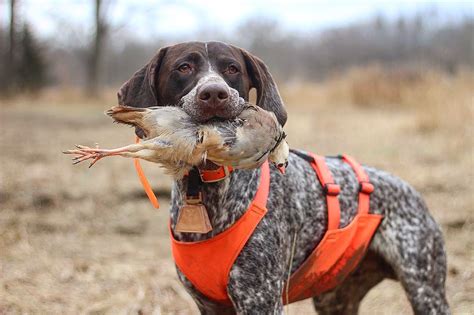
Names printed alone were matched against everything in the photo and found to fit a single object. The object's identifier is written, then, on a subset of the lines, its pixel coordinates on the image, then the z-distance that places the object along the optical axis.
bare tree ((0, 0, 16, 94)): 23.10
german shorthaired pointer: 2.98
